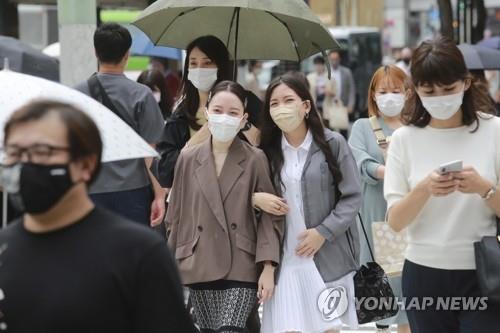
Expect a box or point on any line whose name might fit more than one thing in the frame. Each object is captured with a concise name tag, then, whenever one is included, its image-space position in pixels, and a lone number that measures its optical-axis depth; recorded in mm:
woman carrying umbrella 12632
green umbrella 14571
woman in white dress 11557
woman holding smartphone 8868
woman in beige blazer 11132
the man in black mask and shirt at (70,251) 5775
